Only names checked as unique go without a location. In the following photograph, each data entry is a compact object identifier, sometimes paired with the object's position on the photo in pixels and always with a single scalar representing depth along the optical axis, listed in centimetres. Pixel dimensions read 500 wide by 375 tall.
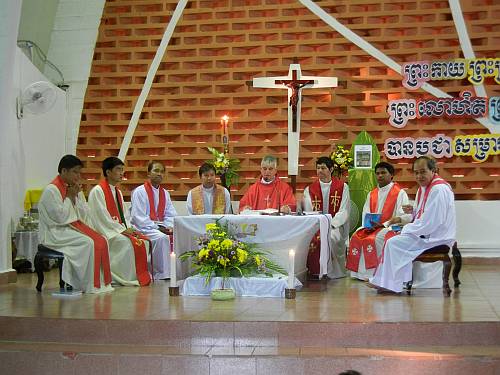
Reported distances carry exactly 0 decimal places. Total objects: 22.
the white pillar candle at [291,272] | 738
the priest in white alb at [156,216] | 951
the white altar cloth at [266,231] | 825
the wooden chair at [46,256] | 804
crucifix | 1046
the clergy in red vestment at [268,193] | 954
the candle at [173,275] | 769
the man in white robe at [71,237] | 812
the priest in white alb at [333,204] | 955
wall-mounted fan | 994
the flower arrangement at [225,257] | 766
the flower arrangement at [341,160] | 1053
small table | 973
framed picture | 1059
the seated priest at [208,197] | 961
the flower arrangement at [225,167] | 1063
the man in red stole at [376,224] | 903
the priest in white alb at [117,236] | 885
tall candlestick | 1088
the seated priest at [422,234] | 784
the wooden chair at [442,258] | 786
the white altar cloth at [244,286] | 786
